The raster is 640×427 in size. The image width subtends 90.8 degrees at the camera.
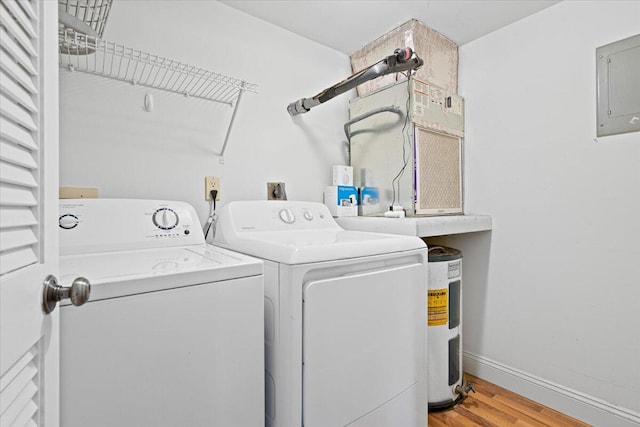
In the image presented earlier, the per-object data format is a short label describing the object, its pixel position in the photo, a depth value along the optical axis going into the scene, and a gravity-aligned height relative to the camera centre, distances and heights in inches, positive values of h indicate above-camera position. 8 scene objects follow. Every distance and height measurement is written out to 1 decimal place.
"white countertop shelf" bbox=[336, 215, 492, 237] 60.6 -2.9
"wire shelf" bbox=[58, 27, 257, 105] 45.9 +25.0
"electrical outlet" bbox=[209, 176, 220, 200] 63.5 +5.5
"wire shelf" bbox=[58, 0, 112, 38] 40.3 +27.8
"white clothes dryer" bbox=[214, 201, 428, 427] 39.7 -15.9
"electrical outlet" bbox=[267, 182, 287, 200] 72.1 +4.7
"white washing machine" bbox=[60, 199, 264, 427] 28.5 -12.8
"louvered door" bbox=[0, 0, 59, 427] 17.1 +0.3
